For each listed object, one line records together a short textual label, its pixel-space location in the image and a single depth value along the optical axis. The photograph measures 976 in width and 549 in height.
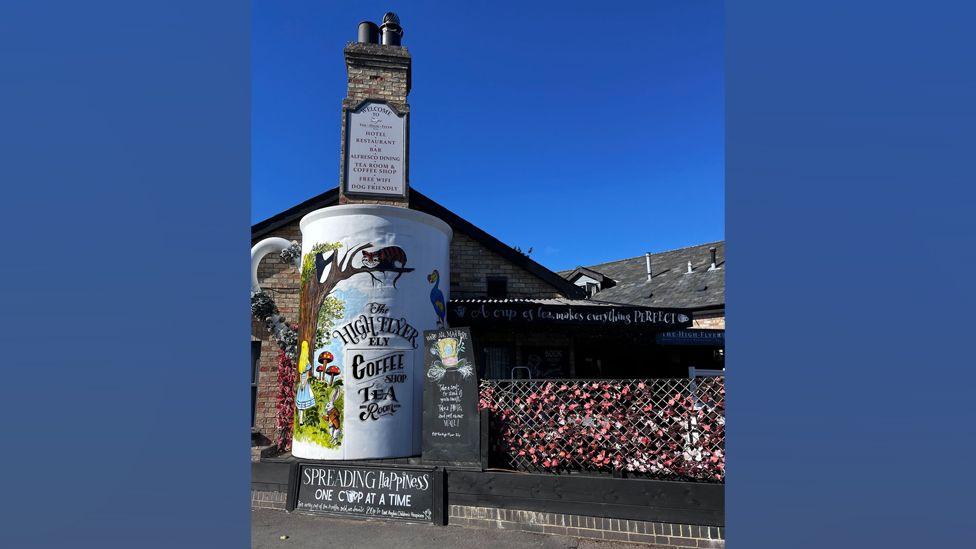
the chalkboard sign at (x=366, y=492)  5.68
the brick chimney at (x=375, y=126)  9.41
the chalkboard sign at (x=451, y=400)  5.96
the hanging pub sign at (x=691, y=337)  12.23
